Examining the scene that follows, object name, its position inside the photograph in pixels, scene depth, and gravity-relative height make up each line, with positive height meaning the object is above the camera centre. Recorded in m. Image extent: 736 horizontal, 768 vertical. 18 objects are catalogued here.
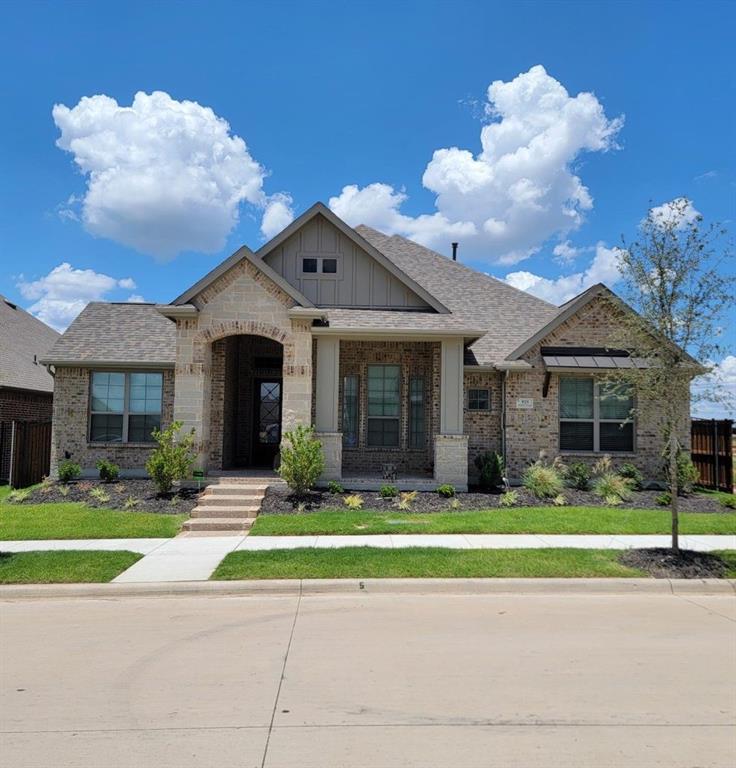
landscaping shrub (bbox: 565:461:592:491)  14.16 -1.45
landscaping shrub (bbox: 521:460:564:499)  13.23 -1.52
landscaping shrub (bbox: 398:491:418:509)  12.06 -1.79
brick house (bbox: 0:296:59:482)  18.17 +1.40
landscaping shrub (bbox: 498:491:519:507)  12.57 -1.81
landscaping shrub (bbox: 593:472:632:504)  13.27 -1.63
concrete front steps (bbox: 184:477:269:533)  10.80 -1.85
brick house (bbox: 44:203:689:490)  13.73 +1.12
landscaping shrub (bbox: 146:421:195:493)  12.67 -1.02
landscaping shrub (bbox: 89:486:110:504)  12.57 -1.79
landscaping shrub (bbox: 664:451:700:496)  13.81 -1.34
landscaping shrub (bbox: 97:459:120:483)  14.52 -1.43
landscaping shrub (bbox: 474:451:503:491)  14.25 -1.37
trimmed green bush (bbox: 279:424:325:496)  12.34 -1.02
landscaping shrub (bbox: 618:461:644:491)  14.55 -1.42
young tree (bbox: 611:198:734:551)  8.47 +1.35
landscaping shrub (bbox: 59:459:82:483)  14.59 -1.45
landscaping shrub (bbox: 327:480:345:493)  13.02 -1.62
